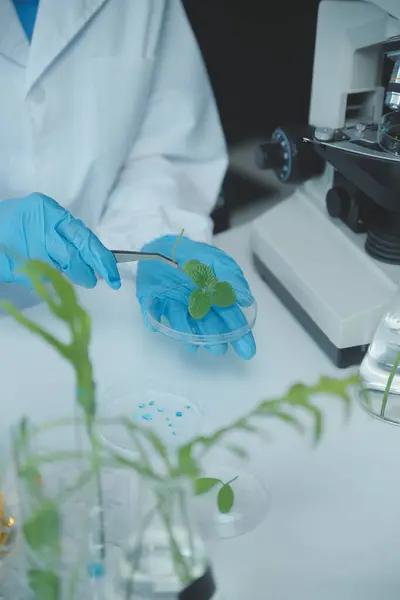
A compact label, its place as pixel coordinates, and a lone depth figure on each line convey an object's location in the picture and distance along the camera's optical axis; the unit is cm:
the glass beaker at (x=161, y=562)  60
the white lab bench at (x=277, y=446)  80
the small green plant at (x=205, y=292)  110
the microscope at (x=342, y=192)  112
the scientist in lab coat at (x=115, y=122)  139
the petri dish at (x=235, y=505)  84
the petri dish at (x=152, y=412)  96
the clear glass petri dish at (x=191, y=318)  111
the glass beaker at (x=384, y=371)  103
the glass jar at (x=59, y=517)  55
